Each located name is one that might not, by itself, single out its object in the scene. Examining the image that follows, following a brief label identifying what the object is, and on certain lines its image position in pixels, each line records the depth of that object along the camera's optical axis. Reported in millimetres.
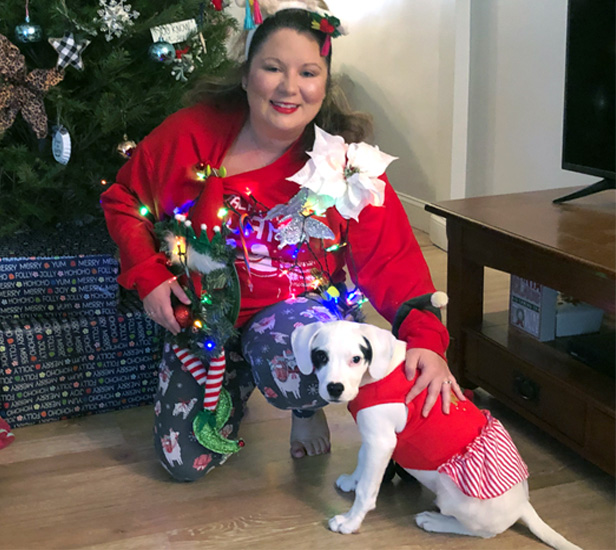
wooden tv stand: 1265
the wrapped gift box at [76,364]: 1531
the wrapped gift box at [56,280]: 1534
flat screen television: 1491
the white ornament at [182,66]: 1660
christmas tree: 1514
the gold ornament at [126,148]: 1584
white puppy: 1086
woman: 1281
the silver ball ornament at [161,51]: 1588
